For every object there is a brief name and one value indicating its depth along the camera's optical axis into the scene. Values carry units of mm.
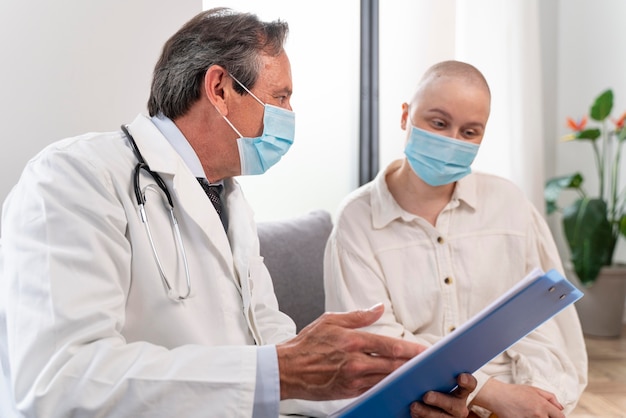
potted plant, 4184
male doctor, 1106
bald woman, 1881
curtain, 4059
